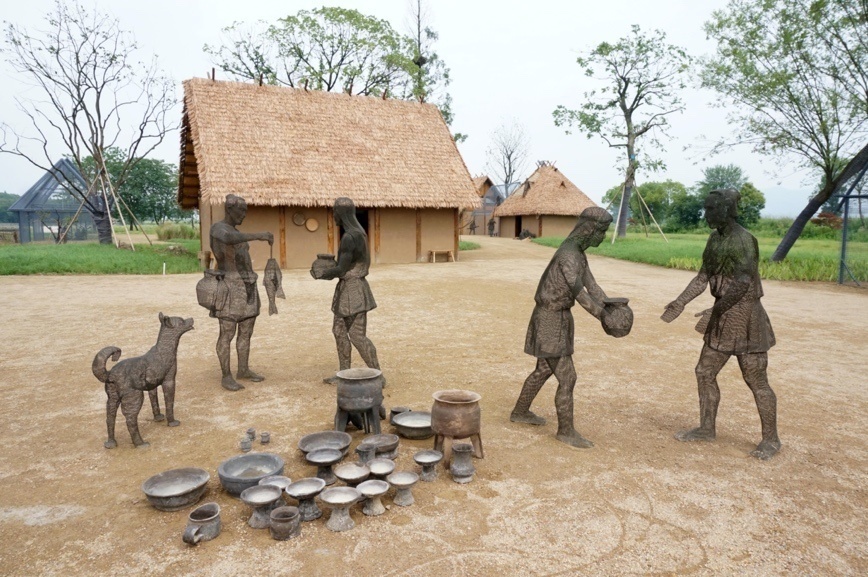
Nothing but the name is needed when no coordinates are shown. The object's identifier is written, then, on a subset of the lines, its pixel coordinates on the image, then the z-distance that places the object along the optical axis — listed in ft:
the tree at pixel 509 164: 172.04
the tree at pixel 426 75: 90.94
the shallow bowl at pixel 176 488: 10.67
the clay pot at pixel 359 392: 13.99
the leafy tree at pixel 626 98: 92.94
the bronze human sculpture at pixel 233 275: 17.75
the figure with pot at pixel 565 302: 13.62
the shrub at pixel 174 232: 93.95
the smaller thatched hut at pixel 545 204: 98.63
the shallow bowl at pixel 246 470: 11.18
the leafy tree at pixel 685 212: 141.79
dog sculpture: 13.30
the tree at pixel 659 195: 150.10
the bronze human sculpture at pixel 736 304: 13.20
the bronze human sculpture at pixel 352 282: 17.42
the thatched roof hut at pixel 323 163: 49.57
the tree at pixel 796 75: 49.03
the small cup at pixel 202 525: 9.50
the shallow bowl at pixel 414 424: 14.39
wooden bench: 59.62
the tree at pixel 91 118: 69.72
